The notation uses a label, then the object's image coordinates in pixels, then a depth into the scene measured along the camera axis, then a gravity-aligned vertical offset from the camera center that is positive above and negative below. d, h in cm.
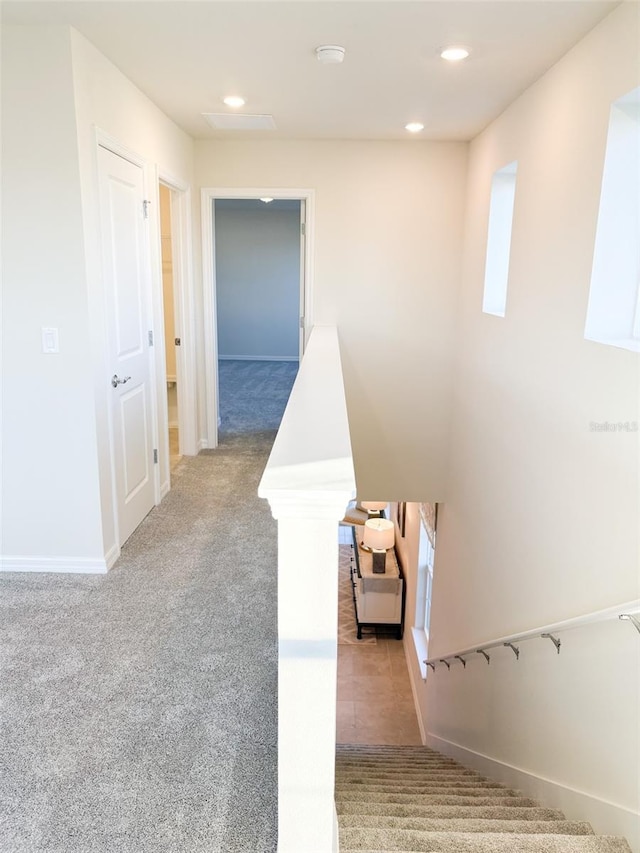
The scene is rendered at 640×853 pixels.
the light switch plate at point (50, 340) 275 -28
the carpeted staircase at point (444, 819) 168 -171
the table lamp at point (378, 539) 708 -293
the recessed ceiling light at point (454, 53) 265 +99
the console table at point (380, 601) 720 -370
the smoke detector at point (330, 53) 264 +98
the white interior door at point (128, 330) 301 -28
